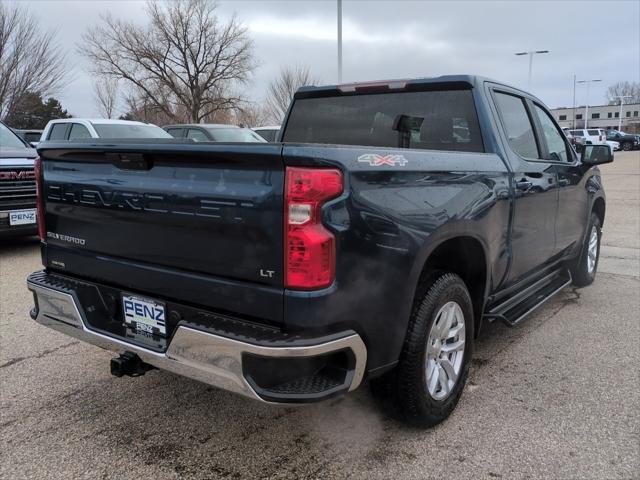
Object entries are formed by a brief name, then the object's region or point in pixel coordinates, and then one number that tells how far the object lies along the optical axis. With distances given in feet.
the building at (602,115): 327.47
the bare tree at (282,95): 138.92
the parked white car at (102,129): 34.90
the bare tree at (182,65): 108.06
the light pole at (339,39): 61.31
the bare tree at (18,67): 62.75
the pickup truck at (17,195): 22.06
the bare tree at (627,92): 339.57
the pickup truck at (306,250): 6.95
